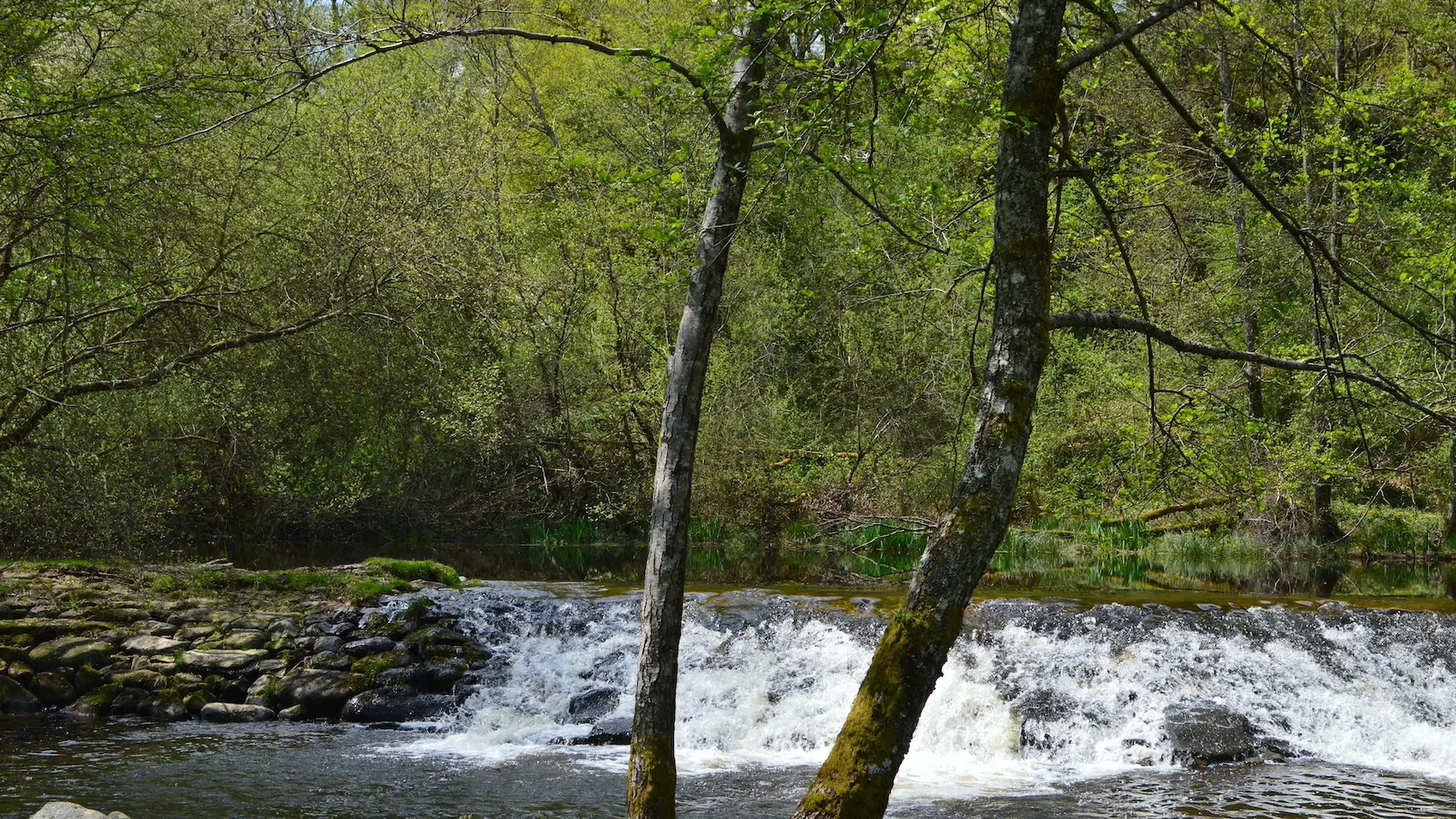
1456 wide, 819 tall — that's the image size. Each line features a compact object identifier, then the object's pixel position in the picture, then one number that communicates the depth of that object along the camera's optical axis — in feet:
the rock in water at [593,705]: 33.78
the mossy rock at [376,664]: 35.01
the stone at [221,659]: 34.71
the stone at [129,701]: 33.37
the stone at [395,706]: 33.68
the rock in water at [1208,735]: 29.48
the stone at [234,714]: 32.99
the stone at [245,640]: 35.68
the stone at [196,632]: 35.86
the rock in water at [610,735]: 31.99
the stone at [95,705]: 33.01
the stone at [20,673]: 33.58
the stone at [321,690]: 34.01
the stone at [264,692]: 33.99
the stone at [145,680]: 33.91
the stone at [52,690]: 33.50
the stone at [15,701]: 32.91
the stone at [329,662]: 35.22
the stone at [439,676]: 35.19
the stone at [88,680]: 33.78
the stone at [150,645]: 34.91
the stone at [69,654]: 34.14
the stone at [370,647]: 35.78
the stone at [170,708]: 33.12
